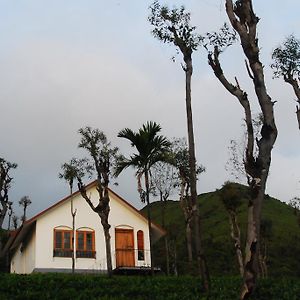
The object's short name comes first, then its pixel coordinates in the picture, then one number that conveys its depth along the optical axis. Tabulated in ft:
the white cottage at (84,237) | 89.54
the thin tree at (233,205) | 78.53
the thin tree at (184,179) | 91.63
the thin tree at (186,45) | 49.42
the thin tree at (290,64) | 59.23
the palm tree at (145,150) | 65.58
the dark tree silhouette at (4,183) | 75.27
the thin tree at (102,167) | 62.83
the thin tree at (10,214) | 105.69
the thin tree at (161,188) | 96.47
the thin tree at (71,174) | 74.88
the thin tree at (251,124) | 31.69
